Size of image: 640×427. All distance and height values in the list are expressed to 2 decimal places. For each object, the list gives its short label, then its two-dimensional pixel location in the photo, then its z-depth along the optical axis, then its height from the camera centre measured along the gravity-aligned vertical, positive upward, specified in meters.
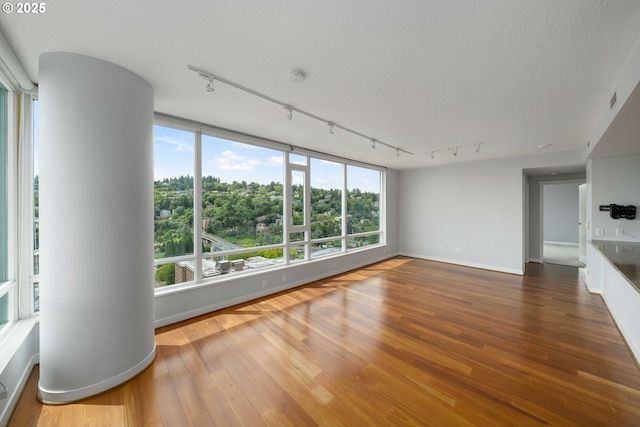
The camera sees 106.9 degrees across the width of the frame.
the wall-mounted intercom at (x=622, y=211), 3.51 +0.00
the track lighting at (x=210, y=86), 2.07 +1.12
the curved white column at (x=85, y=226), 1.78 -0.09
